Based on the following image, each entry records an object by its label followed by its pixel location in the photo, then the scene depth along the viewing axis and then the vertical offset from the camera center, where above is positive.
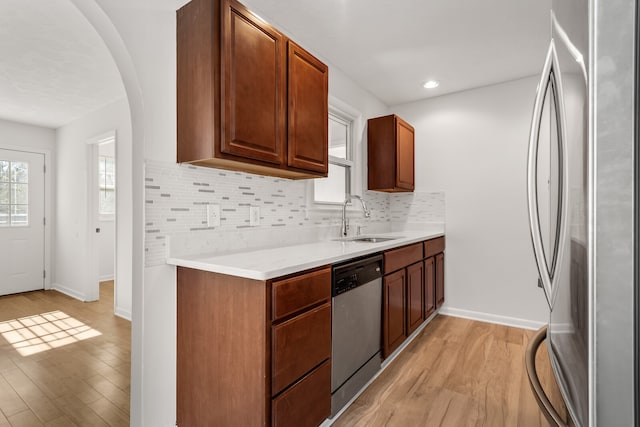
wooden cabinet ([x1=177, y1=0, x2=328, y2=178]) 1.49 +0.60
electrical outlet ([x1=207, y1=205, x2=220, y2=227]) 1.82 -0.03
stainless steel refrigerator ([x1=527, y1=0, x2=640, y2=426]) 0.51 +0.00
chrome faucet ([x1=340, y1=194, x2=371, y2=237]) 2.89 -0.07
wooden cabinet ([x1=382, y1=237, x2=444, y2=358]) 2.25 -0.64
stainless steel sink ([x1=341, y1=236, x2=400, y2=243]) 2.97 -0.25
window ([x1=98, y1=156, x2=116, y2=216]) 5.35 +0.43
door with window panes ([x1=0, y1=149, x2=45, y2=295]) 4.38 -0.15
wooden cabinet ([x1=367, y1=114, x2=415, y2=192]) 3.30 +0.59
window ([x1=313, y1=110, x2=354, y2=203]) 2.99 +0.45
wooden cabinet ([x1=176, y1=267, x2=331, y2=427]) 1.30 -0.60
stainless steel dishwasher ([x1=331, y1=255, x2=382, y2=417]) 1.71 -0.66
